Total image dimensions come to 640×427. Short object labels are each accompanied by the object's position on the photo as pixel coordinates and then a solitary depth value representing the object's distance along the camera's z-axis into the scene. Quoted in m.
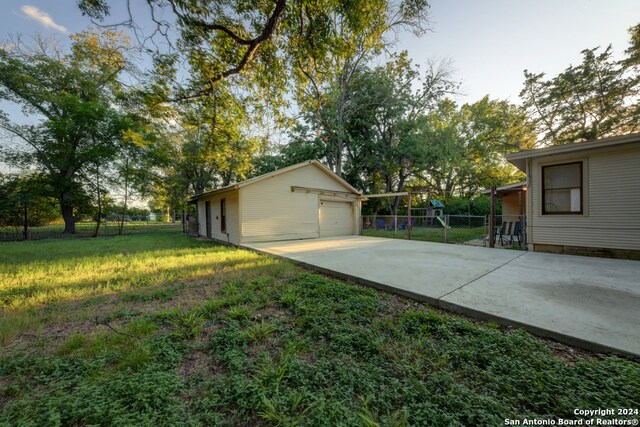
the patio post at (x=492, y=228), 8.19
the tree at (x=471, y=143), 18.50
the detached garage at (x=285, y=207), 9.69
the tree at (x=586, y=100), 14.00
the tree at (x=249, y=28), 4.24
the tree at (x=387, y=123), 17.41
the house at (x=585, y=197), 5.72
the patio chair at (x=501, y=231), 8.78
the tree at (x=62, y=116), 13.27
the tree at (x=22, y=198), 12.62
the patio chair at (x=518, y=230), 8.48
